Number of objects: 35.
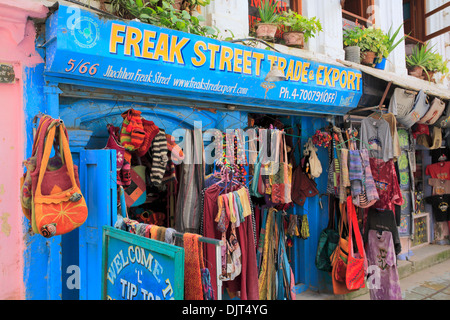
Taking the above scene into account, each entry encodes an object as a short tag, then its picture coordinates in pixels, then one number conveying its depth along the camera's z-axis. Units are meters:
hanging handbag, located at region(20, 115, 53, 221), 3.23
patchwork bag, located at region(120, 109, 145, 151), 4.45
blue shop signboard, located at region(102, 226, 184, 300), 2.64
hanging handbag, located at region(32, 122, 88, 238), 3.16
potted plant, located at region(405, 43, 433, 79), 9.69
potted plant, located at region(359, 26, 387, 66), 8.02
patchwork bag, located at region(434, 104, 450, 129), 8.38
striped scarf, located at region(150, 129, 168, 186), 4.64
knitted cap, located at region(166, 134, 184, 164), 4.90
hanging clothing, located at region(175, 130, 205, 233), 4.97
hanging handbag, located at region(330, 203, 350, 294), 6.51
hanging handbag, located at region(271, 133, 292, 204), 5.78
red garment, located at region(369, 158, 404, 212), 6.60
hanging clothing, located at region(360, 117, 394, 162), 6.65
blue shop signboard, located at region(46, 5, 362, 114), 3.85
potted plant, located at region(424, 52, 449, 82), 9.91
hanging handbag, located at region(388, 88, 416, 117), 7.06
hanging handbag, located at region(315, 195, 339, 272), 6.84
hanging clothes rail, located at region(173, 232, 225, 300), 2.75
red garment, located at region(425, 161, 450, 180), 10.02
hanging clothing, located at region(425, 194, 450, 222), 10.22
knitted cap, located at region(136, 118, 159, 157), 4.62
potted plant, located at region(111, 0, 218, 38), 4.55
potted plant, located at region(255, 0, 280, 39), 6.31
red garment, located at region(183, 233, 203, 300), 2.79
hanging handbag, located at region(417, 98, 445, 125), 7.80
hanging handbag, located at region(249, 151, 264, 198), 5.75
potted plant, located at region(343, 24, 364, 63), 7.78
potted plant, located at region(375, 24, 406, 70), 8.30
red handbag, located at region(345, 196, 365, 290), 6.40
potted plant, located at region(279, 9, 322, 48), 6.70
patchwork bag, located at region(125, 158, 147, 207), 4.85
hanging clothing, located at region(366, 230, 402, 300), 6.65
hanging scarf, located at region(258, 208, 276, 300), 6.16
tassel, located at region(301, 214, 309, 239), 6.80
